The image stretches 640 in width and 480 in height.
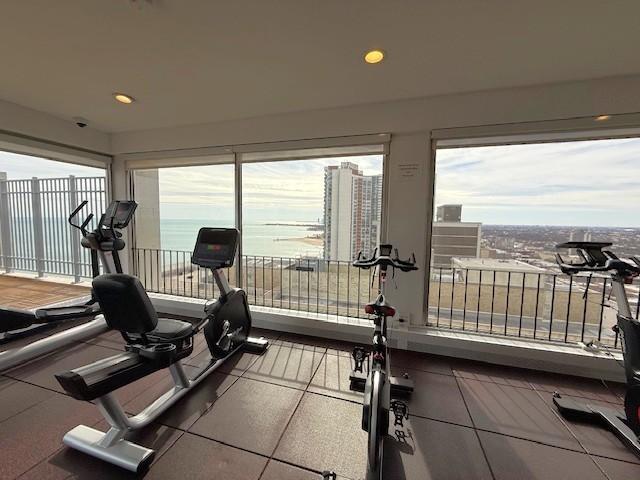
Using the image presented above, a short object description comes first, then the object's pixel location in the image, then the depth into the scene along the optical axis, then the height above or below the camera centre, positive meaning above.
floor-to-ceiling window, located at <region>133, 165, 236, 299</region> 3.79 -0.04
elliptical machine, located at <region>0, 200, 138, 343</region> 2.45 -0.36
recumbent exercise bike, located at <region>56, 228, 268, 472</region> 1.39 -0.85
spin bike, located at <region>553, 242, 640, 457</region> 1.57 -0.69
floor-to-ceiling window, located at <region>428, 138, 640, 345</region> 2.38 +0.00
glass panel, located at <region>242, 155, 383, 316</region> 3.15 -0.10
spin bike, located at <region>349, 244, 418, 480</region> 1.35 -0.96
